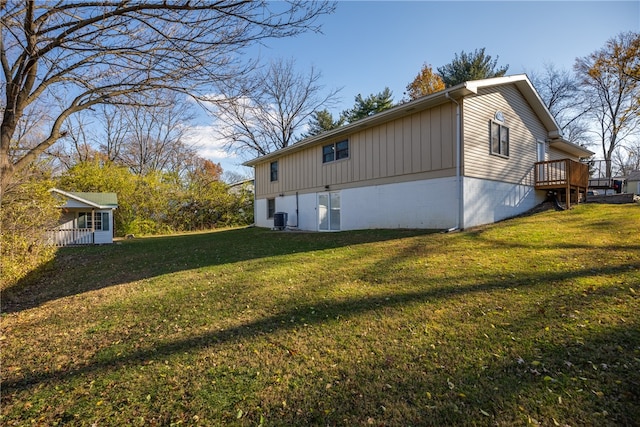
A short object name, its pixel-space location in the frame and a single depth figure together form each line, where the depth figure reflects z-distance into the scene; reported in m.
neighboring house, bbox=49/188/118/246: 16.03
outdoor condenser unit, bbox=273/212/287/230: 16.47
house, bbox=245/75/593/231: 10.15
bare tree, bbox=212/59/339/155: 26.72
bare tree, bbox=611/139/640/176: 35.75
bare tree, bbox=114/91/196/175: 28.44
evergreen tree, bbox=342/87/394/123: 26.94
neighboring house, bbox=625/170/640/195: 28.24
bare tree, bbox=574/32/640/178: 18.95
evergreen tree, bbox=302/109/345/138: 29.06
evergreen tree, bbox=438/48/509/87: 24.00
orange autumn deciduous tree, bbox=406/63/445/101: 25.36
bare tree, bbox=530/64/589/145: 28.11
